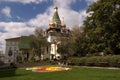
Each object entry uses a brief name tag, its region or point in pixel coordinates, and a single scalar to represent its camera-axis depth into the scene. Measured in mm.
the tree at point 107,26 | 16635
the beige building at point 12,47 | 40980
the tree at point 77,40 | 24239
